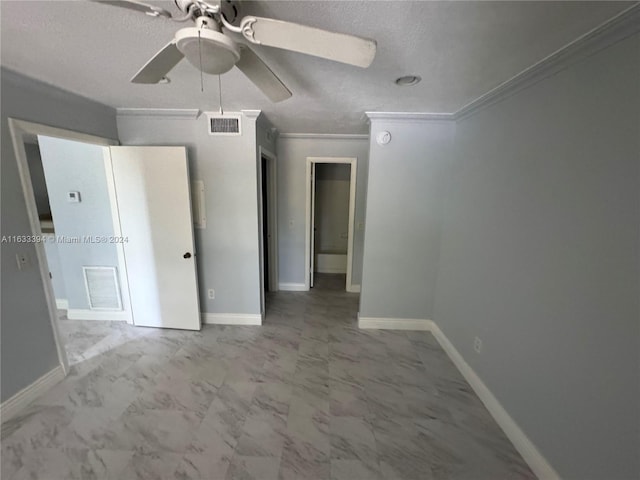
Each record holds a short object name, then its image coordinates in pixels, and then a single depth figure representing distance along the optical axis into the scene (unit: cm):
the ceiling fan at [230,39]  85
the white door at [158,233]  248
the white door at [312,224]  364
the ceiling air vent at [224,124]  250
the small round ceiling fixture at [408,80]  165
